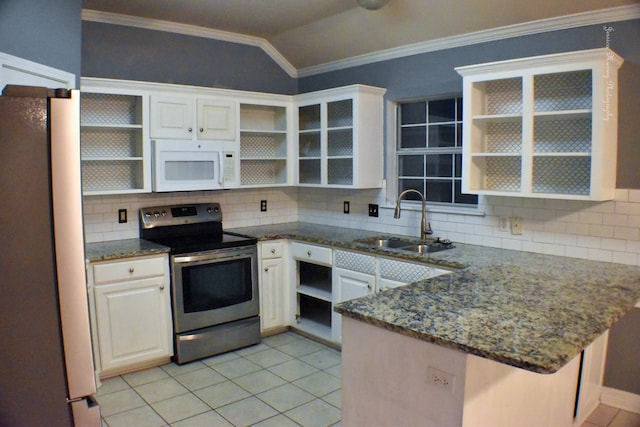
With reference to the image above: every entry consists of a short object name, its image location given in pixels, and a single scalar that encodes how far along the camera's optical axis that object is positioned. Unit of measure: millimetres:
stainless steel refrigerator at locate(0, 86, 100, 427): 1066
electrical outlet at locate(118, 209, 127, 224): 3906
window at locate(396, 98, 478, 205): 3773
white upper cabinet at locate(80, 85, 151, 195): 3646
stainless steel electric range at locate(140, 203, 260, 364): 3584
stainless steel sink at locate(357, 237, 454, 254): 3578
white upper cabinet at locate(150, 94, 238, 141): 3732
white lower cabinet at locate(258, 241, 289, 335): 4059
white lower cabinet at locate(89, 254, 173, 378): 3293
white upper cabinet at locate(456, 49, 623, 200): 2697
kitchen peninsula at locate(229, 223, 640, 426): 1589
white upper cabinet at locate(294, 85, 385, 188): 3973
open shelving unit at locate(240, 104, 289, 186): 4520
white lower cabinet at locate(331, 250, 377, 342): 3521
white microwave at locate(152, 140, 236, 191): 3750
